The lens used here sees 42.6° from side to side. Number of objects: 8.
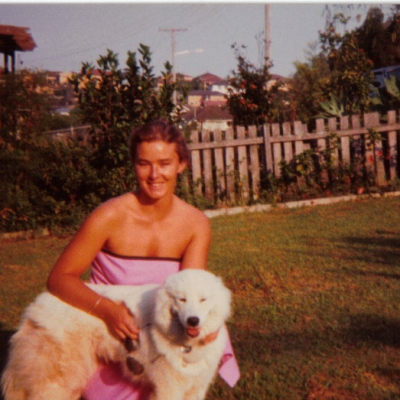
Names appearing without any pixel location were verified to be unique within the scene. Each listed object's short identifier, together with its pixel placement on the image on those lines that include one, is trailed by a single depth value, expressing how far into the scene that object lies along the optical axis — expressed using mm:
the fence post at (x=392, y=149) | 9461
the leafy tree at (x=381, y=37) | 11438
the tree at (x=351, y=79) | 10602
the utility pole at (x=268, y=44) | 10677
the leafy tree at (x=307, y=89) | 12026
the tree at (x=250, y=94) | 10430
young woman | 2539
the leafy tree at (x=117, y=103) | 7887
